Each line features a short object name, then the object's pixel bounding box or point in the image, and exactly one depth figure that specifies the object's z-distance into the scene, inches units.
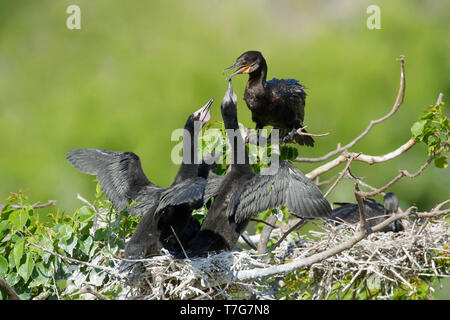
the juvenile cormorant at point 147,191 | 385.4
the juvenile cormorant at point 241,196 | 365.7
